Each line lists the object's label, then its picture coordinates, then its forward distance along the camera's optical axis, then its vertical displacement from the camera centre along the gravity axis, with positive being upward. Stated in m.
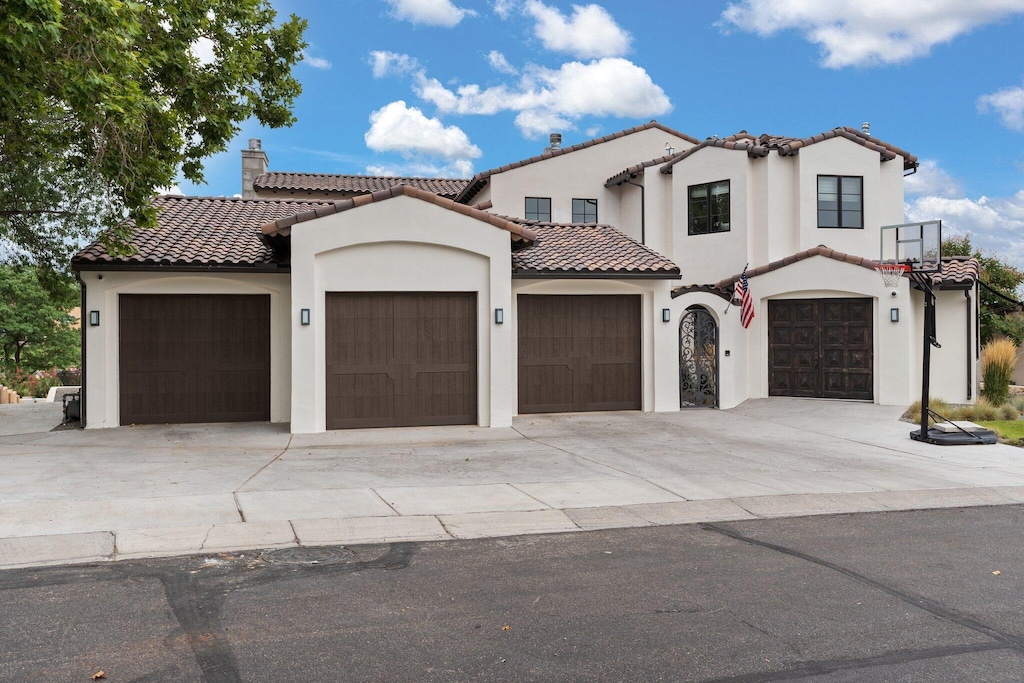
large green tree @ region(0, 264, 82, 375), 34.75 +0.61
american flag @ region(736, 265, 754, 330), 18.62 +0.83
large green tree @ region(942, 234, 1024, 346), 26.91 +1.38
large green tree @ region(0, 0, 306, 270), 11.09 +3.80
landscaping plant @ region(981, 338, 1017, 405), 19.33 -0.83
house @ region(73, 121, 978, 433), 14.77 +0.64
